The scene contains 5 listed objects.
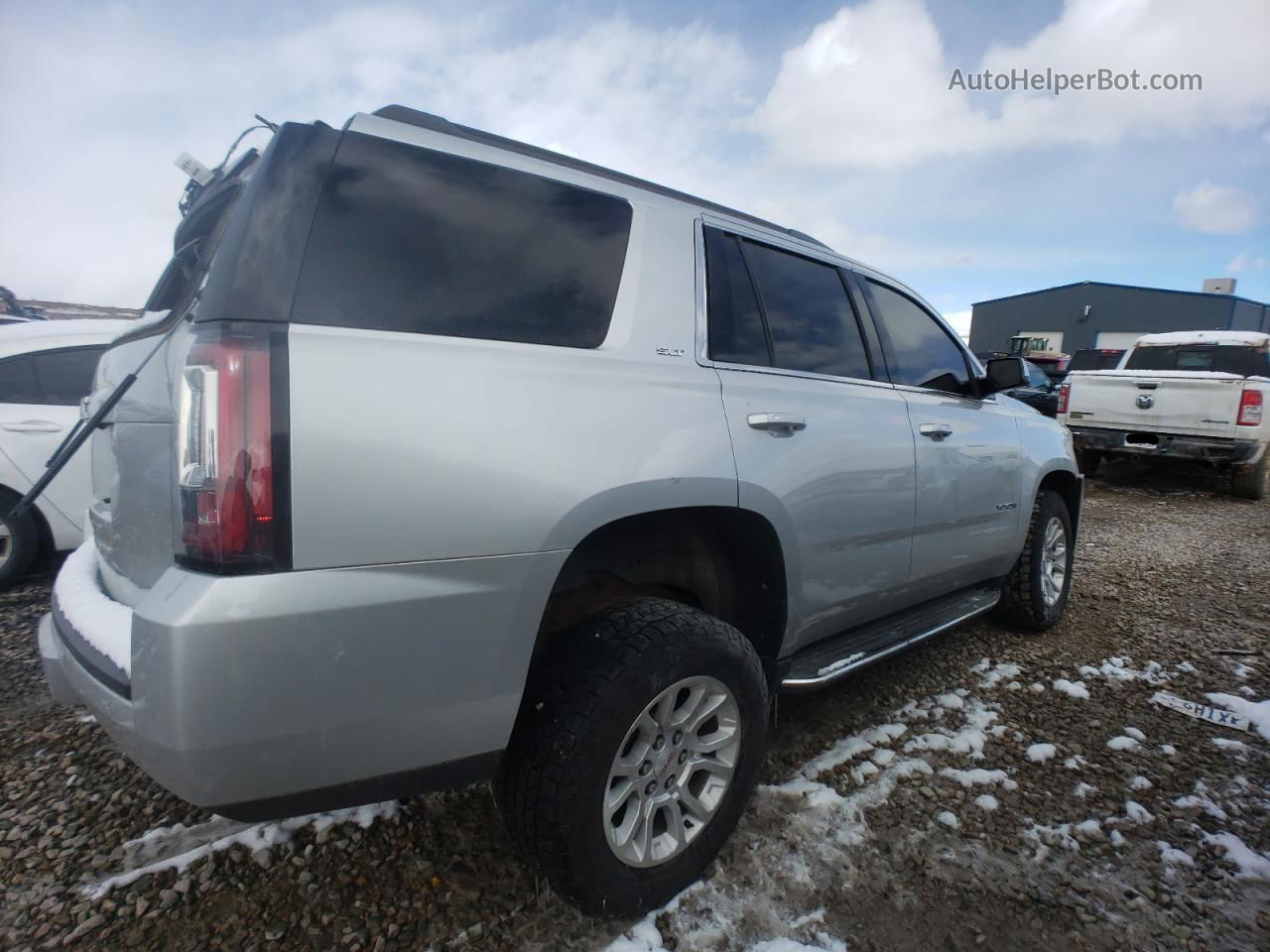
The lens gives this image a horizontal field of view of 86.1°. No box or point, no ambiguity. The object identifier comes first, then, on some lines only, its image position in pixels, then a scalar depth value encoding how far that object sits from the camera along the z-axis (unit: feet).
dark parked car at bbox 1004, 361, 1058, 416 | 38.91
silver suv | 3.89
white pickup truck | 24.38
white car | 12.59
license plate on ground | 9.09
